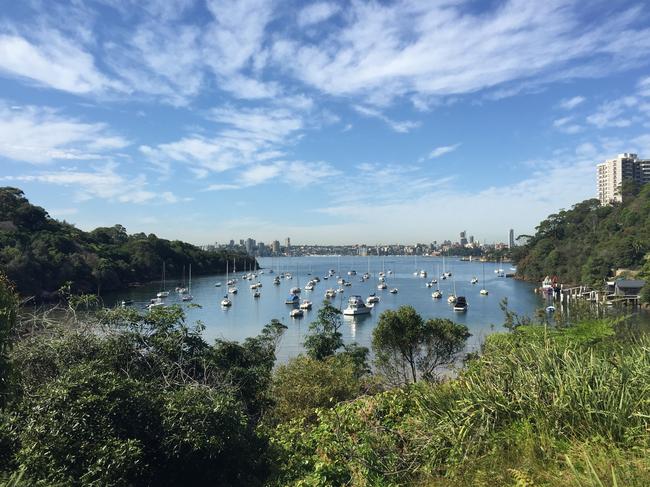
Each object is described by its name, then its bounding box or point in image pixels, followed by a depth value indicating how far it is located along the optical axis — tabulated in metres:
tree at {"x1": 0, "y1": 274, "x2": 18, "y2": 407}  4.70
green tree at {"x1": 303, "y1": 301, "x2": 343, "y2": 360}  18.48
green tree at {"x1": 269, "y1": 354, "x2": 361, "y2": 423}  9.86
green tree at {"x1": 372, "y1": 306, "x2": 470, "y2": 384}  17.73
